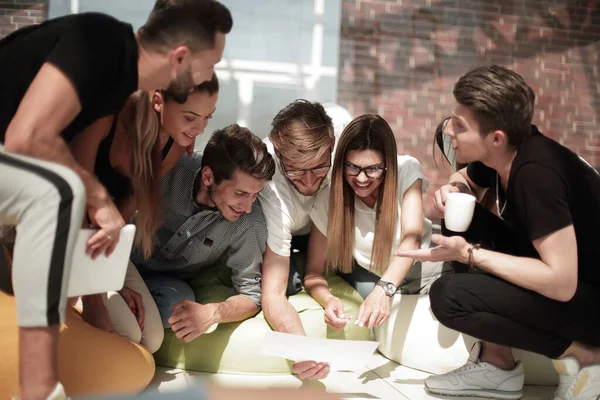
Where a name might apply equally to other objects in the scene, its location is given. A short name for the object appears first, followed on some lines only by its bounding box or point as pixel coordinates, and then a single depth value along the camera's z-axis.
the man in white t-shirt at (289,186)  2.10
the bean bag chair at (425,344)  2.12
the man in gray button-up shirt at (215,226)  2.05
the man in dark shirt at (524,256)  1.67
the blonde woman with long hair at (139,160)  1.77
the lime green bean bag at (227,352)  2.13
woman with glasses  2.13
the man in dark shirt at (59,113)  1.23
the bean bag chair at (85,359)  1.62
